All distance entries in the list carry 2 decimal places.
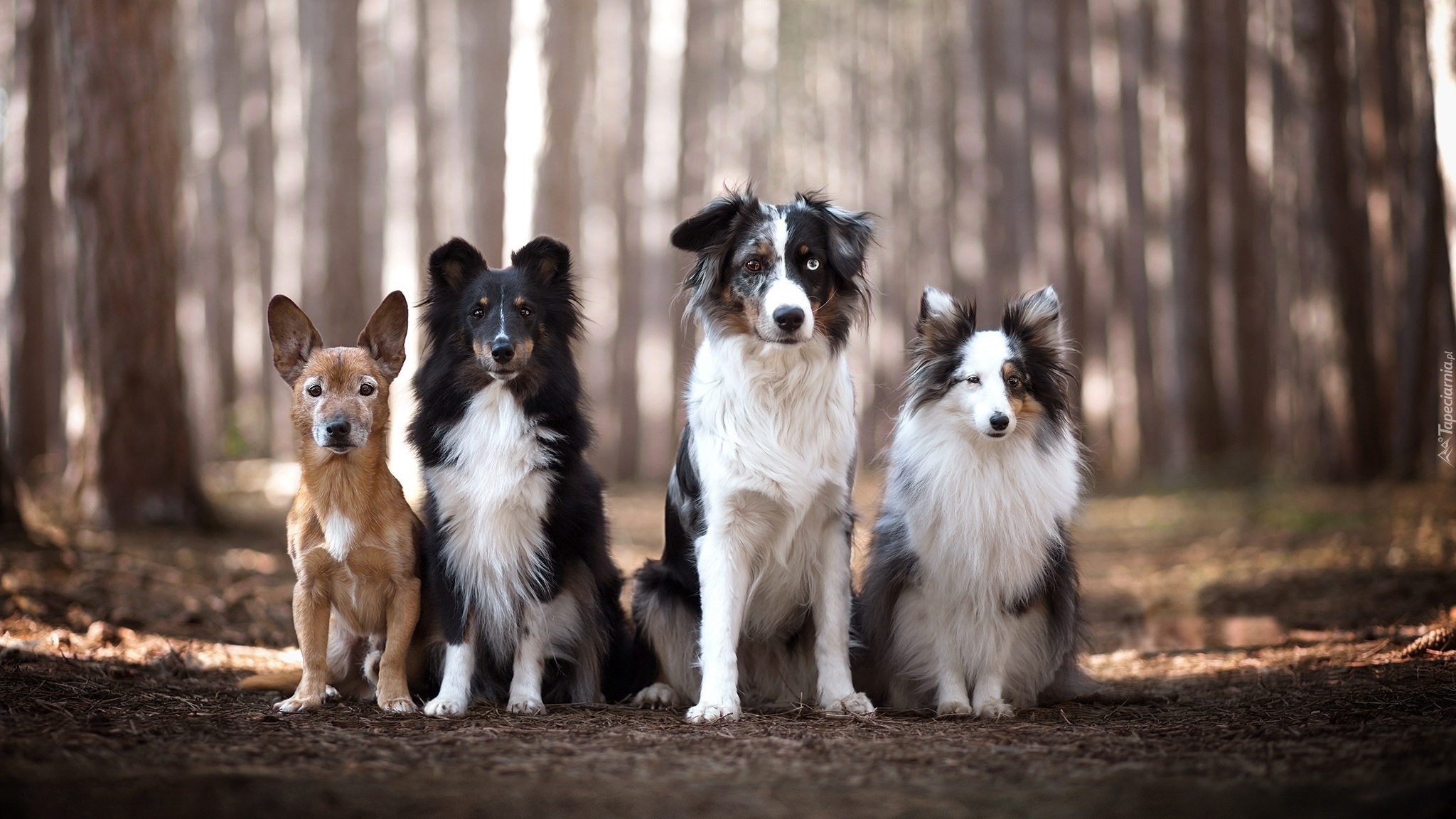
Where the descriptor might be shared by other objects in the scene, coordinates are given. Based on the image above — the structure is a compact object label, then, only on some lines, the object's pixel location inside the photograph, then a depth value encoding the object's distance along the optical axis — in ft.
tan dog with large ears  15.02
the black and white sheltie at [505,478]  15.52
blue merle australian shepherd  15.53
